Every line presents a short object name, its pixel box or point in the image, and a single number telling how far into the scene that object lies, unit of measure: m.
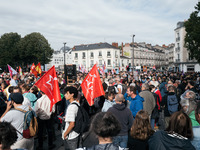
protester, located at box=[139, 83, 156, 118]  5.80
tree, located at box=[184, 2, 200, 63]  21.78
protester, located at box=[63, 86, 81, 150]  3.44
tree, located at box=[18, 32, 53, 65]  46.03
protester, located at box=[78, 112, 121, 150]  1.94
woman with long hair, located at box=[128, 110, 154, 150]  2.69
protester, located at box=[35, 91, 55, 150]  5.04
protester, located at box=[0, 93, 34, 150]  3.26
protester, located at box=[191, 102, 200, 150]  2.46
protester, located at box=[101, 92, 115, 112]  4.83
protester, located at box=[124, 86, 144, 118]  4.88
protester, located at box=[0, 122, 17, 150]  1.86
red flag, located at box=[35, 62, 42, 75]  15.64
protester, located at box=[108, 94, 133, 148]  3.77
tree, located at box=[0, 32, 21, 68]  45.78
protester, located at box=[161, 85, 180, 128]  5.86
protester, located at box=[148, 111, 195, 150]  2.23
